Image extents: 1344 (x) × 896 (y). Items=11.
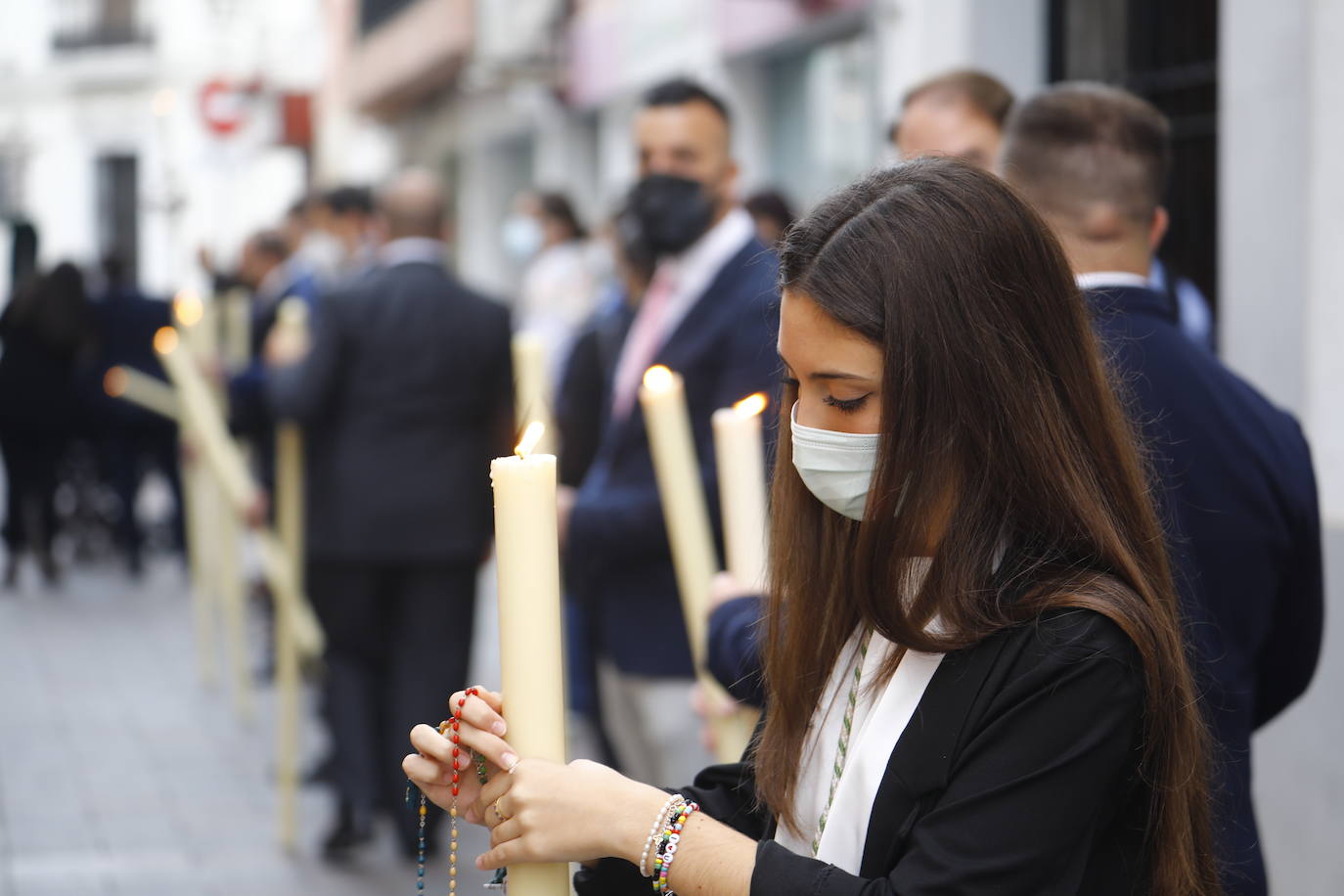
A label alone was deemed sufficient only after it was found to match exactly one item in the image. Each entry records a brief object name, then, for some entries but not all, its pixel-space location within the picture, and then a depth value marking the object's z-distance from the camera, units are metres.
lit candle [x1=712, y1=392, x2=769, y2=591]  4.59
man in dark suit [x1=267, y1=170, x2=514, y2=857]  11.34
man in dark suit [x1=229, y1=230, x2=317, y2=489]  15.07
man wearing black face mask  7.74
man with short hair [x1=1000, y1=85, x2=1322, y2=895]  4.75
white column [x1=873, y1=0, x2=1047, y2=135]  13.96
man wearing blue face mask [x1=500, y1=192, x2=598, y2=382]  18.42
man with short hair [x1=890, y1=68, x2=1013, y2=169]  7.62
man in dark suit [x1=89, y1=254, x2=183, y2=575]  24.68
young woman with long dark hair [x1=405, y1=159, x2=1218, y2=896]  3.22
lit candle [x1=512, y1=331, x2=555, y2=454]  7.29
